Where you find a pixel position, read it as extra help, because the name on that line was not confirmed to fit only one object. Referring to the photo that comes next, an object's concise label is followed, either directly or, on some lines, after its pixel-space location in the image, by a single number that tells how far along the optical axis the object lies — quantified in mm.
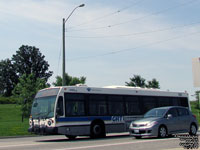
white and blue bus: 18109
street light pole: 26066
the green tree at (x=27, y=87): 61044
